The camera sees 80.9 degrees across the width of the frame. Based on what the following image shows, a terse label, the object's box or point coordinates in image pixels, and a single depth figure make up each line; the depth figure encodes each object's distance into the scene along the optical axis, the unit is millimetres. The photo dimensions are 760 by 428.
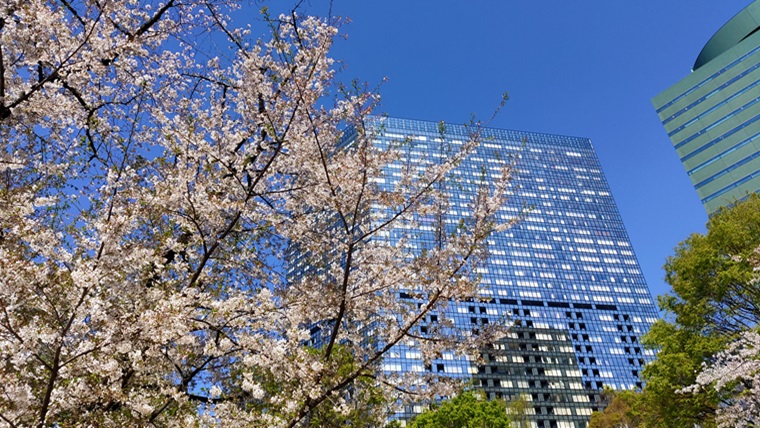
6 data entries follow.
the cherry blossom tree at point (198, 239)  4941
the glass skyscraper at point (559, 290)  92562
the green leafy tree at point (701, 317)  16391
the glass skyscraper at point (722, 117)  63406
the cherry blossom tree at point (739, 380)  12836
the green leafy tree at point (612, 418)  43259
